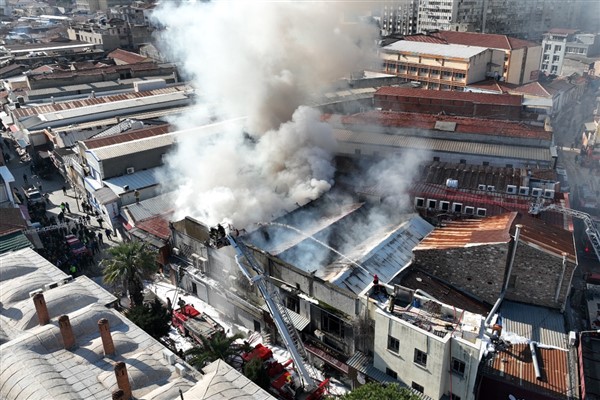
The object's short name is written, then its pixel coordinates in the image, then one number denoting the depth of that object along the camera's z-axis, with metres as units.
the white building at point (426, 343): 15.74
